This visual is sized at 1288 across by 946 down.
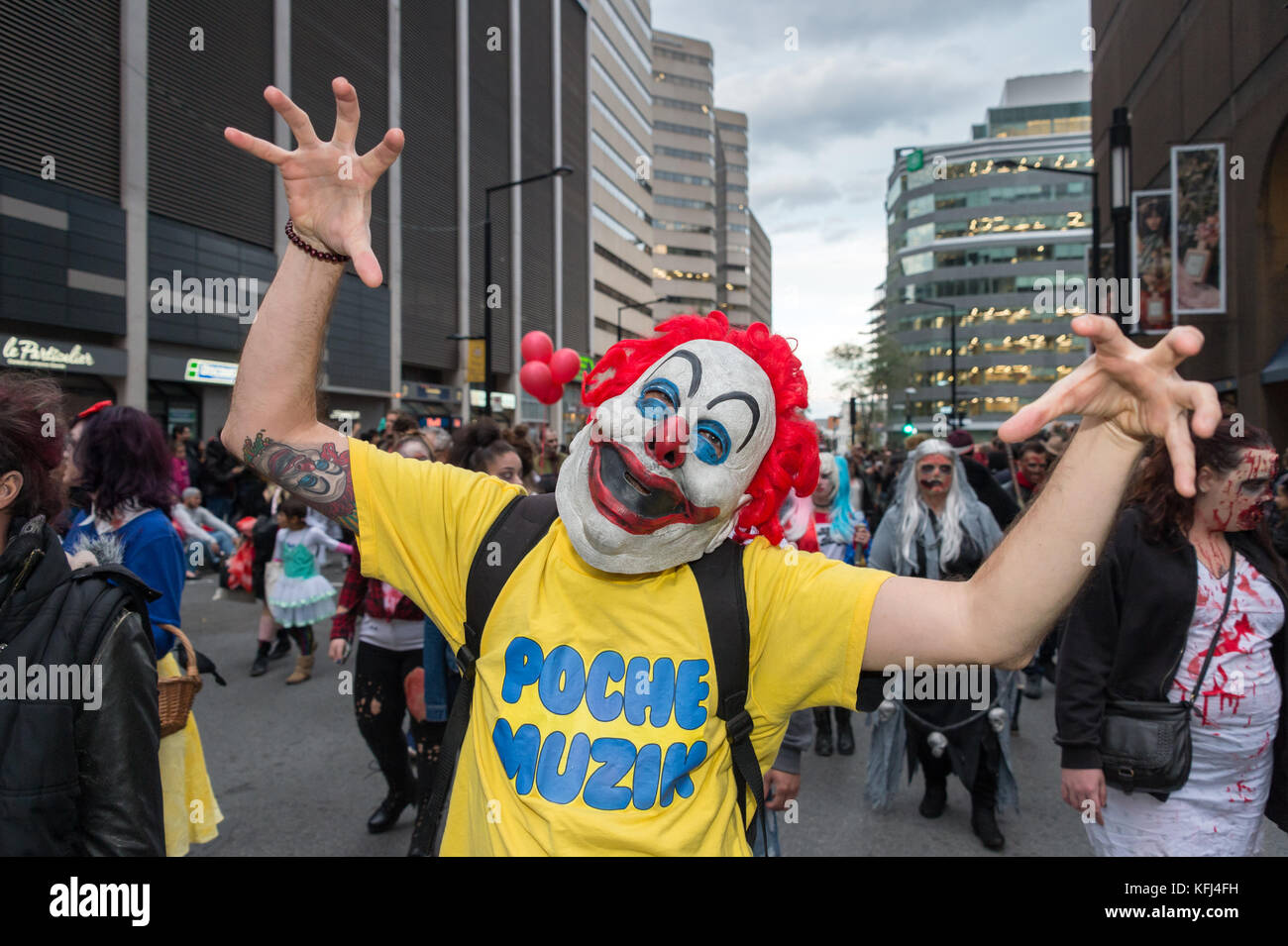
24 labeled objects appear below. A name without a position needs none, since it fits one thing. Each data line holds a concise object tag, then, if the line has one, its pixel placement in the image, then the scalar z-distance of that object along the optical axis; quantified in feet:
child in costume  22.30
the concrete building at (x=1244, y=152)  38.58
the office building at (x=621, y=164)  155.63
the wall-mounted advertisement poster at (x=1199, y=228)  40.52
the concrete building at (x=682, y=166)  236.22
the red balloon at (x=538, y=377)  36.68
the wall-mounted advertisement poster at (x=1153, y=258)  42.55
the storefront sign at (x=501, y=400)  114.51
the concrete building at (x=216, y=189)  52.31
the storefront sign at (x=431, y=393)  96.32
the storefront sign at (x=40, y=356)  50.21
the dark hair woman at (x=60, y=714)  5.55
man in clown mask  5.17
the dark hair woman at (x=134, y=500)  10.11
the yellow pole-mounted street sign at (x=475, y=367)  51.44
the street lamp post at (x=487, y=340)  43.29
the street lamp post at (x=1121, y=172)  28.89
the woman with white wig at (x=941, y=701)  13.75
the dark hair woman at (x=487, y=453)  13.65
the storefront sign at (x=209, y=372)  64.41
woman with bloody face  8.16
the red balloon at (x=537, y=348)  38.55
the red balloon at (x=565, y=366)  36.37
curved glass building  228.02
